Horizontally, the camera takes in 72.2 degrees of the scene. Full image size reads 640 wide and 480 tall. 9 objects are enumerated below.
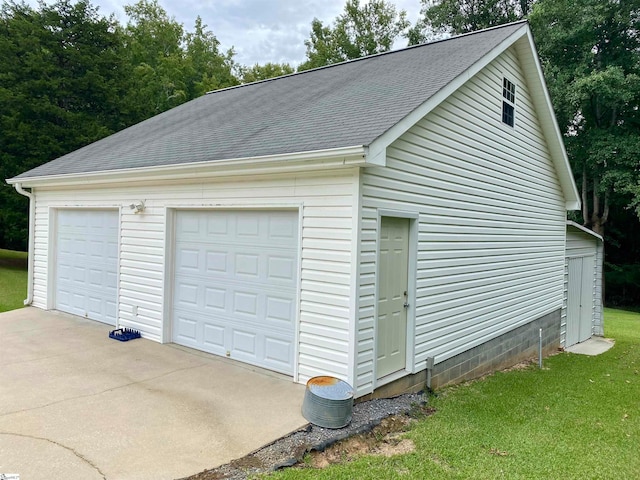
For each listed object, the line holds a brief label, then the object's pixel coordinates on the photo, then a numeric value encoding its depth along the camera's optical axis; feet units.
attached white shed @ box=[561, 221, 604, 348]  39.06
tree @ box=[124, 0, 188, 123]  71.82
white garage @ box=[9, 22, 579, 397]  16.40
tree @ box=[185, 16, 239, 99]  101.50
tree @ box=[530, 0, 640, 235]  66.80
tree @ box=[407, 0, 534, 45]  89.20
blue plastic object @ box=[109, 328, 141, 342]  23.34
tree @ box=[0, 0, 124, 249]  57.52
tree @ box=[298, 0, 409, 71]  106.63
